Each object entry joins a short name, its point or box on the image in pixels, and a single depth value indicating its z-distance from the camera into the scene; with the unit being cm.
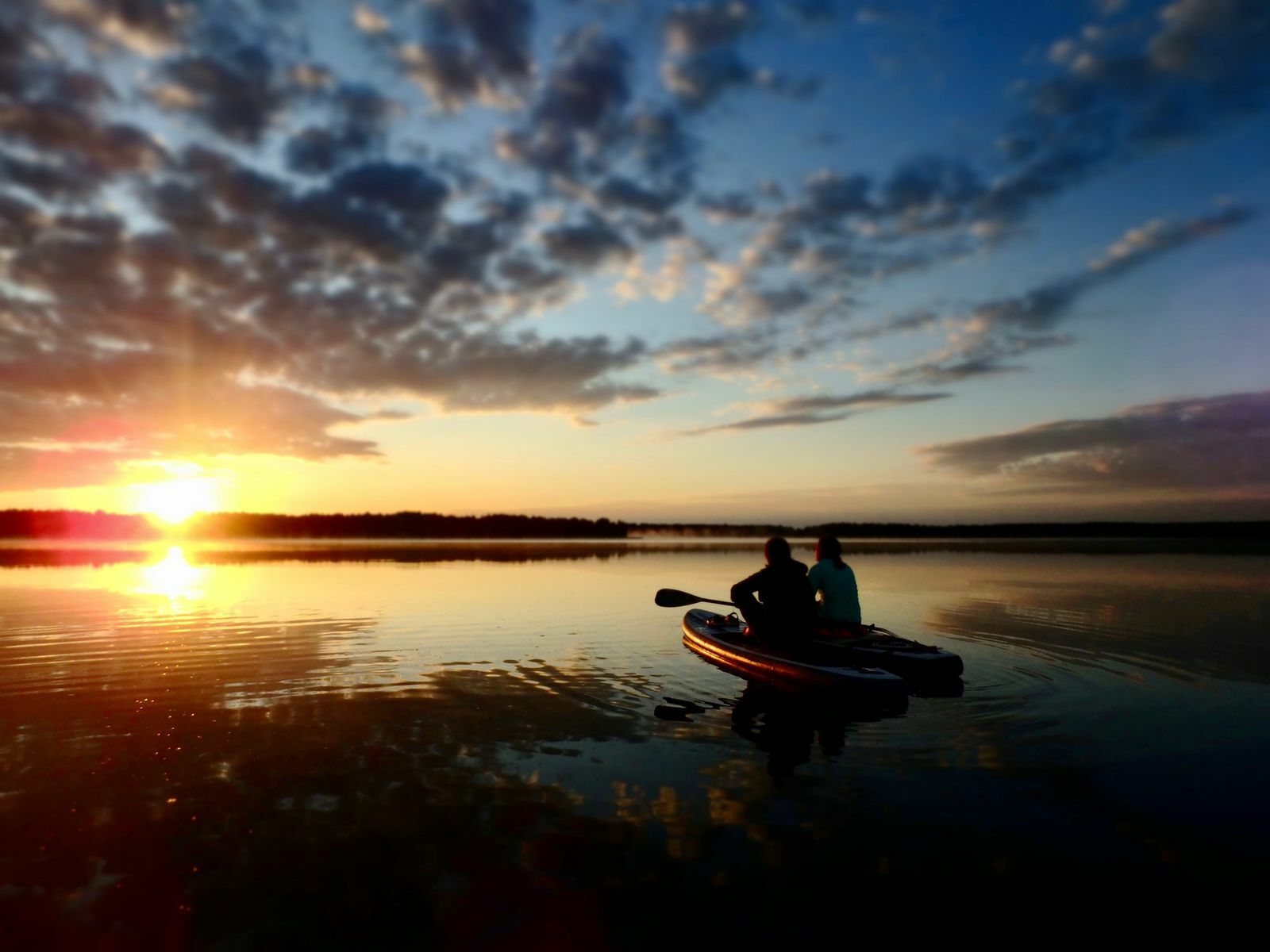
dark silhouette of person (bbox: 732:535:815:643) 1401
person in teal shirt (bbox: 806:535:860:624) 1552
